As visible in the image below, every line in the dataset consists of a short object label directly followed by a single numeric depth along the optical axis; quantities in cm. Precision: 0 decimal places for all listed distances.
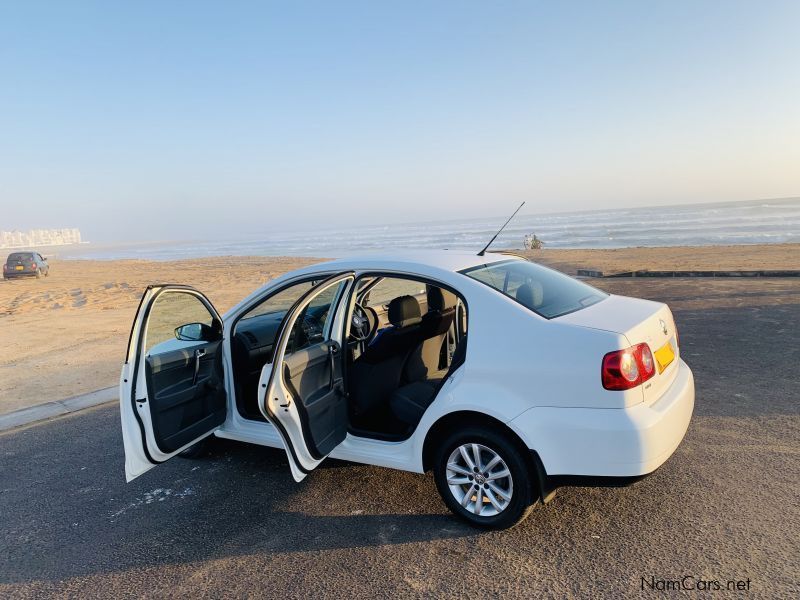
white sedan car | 282
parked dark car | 2649
